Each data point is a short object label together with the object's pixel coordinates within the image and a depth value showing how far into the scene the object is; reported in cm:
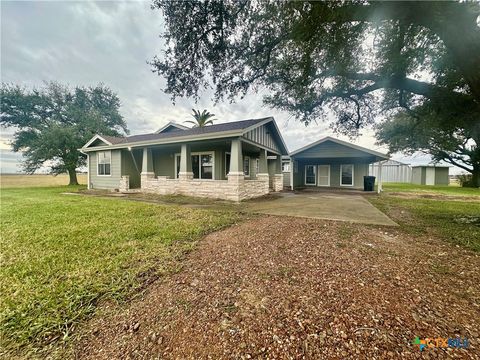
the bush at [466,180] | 2067
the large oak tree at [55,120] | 1670
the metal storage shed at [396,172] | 2753
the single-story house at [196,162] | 891
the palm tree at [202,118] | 1334
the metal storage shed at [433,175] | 2334
